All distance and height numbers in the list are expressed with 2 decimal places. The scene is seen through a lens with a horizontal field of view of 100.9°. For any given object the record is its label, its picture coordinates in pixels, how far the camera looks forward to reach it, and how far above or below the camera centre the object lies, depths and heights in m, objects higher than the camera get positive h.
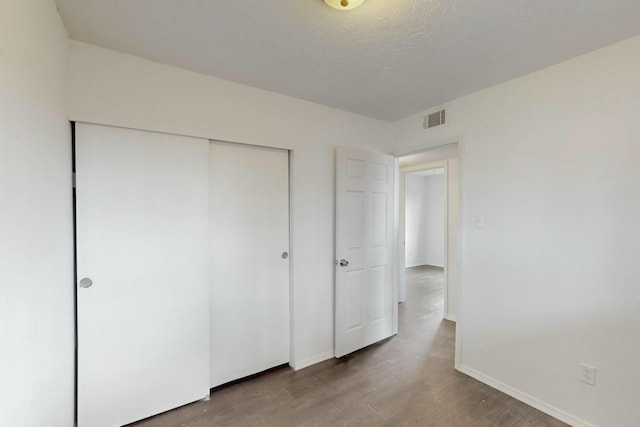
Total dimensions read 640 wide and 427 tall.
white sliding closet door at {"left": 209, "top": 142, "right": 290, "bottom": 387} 2.15 -0.40
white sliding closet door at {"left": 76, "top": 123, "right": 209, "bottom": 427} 1.67 -0.42
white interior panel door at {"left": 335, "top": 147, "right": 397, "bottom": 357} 2.64 -0.40
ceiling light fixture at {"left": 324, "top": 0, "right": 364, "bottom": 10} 1.28 +1.03
